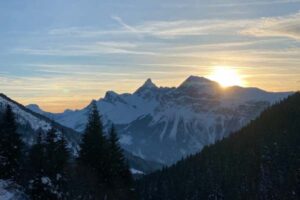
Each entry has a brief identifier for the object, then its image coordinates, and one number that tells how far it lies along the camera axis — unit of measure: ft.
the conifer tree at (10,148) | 126.72
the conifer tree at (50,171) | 114.97
